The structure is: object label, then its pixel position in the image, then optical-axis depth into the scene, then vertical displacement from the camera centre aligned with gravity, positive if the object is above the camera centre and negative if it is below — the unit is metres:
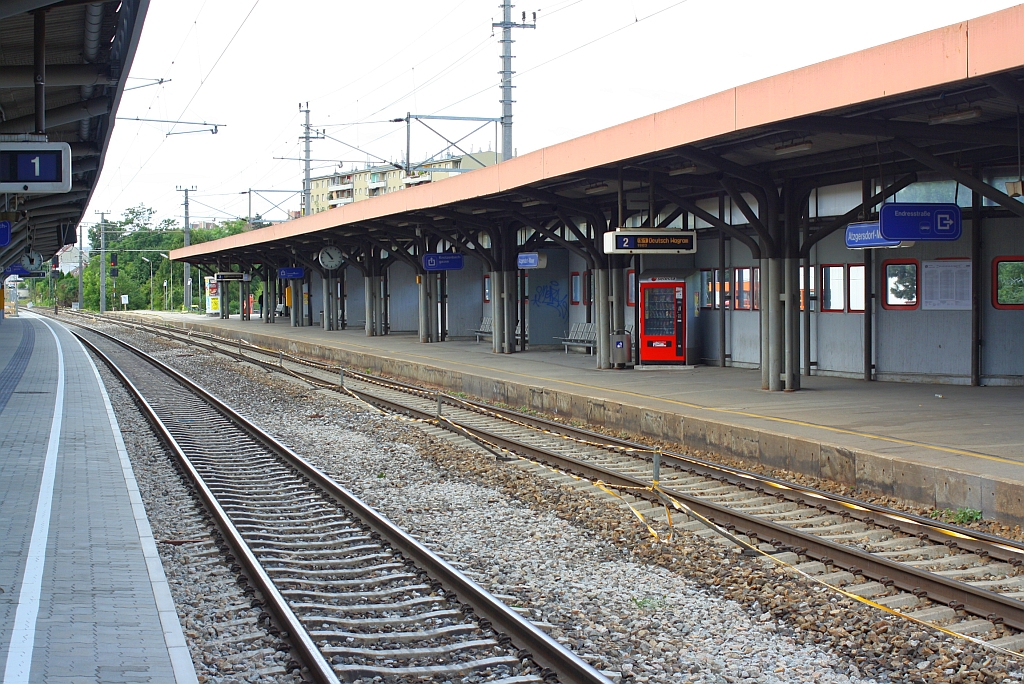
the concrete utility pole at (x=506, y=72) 26.38 +6.54
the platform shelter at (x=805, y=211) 10.79 +1.92
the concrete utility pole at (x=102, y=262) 80.25 +4.66
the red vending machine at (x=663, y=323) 20.66 -0.26
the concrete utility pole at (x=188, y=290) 77.62 +2.10
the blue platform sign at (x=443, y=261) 29.33 +1.56
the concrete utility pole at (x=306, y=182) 45.36 +6.34
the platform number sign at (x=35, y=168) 9.75 +1.50
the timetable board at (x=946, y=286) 15.62 +0.36
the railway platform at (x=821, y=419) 9.49 -1.46
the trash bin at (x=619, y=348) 21.80 -0.82
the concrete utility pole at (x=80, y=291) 101.34 +2.78
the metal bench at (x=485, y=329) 32.75 -0.55
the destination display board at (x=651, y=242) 17.03 +1.21
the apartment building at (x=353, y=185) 136.88 +19.59
